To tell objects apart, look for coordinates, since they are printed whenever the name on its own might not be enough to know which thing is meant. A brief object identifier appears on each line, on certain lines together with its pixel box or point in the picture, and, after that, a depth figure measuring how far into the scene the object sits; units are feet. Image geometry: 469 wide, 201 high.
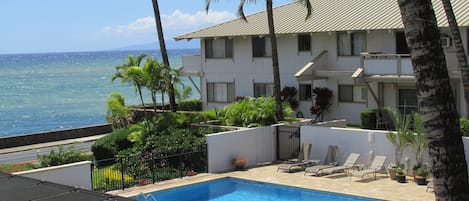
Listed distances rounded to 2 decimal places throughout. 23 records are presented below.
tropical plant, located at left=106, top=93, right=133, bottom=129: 101.65
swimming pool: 67.72
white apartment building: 104.12
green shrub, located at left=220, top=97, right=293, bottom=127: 87.97
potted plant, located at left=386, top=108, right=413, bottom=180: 72.64
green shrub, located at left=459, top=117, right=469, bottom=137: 76.59
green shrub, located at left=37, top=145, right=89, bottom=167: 73.61
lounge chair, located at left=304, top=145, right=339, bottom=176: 79.27
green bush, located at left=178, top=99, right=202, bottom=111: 132.87
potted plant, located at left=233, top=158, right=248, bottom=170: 81.25
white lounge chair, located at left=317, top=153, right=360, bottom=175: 75.25
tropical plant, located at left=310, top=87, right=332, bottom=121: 116.26
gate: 85.35
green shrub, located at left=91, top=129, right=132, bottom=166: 89.76
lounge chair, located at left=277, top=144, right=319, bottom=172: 78.54
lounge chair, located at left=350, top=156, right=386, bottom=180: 72.90
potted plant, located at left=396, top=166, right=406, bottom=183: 70.33
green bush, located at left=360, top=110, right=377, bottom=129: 102.01
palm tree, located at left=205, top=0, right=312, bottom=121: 92.17
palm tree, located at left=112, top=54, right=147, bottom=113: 92.48
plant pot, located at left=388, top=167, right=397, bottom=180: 71.72
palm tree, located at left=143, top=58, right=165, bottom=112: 92.38
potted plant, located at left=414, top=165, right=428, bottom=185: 68.64
